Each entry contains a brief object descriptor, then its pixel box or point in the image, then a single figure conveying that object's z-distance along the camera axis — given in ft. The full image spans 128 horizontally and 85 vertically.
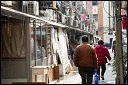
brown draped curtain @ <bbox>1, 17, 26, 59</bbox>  37.50
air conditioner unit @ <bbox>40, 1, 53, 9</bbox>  55.84
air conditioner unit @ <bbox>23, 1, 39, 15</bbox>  42.05
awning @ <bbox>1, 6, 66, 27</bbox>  29.50
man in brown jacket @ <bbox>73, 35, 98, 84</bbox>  28.84
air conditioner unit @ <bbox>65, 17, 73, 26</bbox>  77.57
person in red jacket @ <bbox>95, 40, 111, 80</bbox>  39.55
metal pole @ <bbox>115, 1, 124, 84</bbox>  28.76
